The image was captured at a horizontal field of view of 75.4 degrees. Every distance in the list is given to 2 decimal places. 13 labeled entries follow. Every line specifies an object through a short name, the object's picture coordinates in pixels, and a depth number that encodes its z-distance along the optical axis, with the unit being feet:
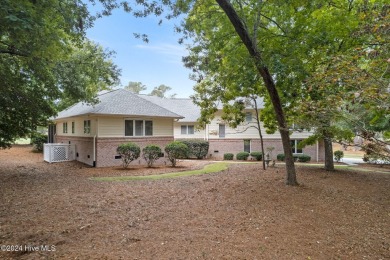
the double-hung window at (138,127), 55.21
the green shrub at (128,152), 48.29
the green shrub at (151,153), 51.31
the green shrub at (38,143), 83.29
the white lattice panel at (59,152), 57.38
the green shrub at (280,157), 73.91
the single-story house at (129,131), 51.96
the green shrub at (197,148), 77.56
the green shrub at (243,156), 76.20
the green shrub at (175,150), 51.44
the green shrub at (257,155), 75.56
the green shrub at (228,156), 77.00
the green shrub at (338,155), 75.56
